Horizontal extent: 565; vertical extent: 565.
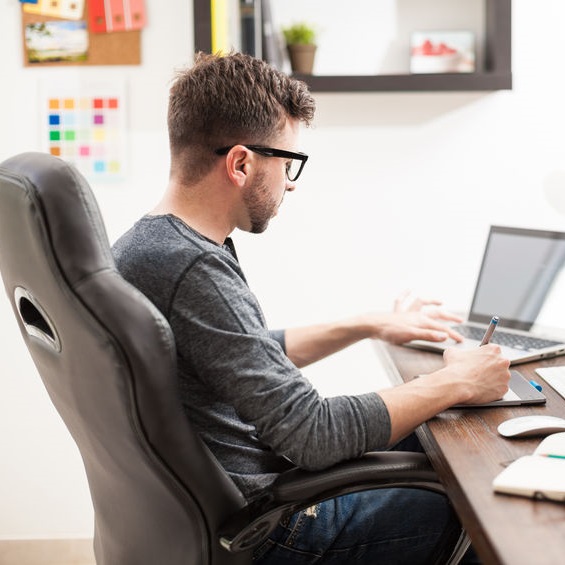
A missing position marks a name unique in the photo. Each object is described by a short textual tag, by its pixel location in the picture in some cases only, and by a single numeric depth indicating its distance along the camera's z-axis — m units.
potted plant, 2.22
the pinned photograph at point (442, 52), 2.25
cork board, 2.28
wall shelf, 2.13
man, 1.16
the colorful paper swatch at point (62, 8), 2.27
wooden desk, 0.83
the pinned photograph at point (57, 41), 2.28
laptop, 1.86
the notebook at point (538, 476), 0.94
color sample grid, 2.31
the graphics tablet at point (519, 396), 1.33
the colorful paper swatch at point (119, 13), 2.26
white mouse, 1.16
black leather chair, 0.97
